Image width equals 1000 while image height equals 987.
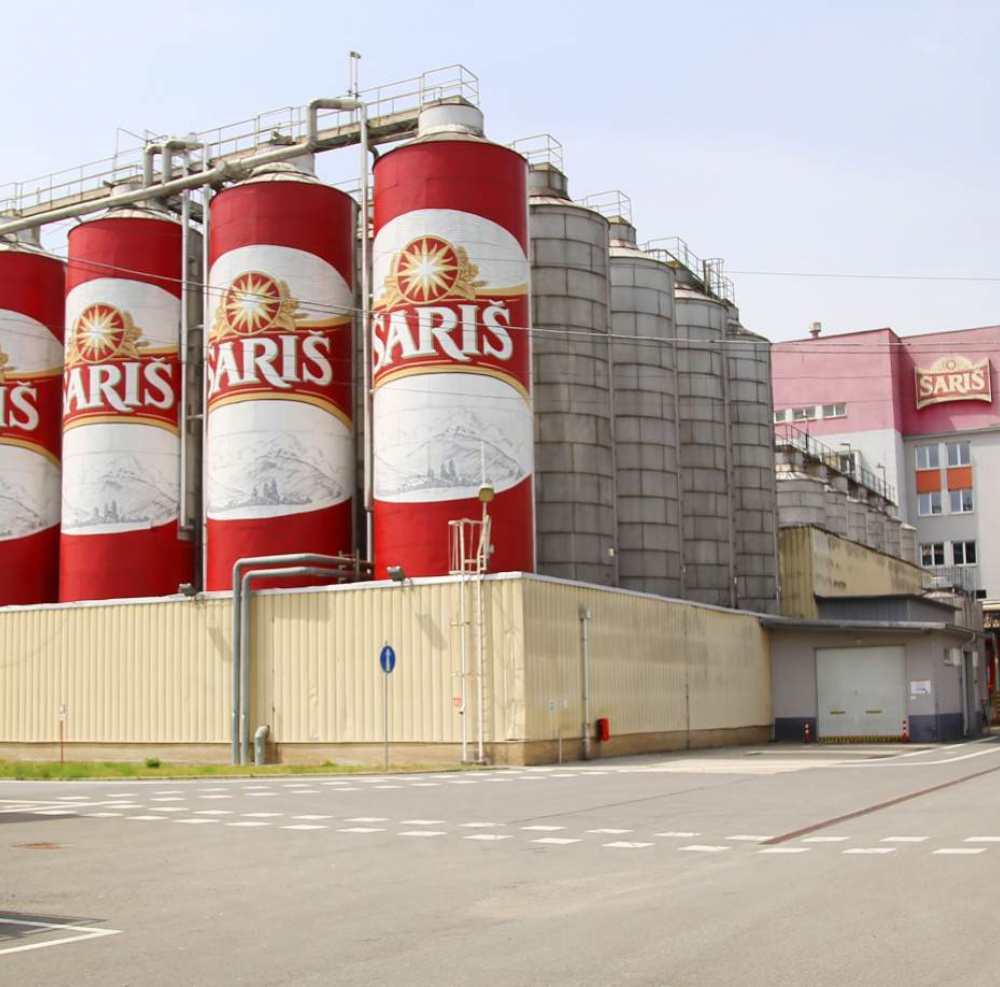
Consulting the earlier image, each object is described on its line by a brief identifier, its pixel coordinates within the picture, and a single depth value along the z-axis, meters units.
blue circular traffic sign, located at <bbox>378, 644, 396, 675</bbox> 30.16
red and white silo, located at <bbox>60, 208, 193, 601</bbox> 41.12
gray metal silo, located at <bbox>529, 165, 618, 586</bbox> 38.94
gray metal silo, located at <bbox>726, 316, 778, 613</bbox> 51.06
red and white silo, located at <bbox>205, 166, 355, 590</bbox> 37.69
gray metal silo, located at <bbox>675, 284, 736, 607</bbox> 46.59
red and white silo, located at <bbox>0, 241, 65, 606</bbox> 43.66
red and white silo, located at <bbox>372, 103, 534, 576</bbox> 35.15
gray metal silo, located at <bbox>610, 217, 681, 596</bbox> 42.31
